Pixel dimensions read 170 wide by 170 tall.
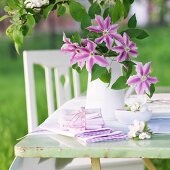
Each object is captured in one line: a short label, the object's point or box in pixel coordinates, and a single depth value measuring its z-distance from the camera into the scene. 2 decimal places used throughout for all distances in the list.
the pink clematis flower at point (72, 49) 2.49
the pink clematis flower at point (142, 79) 2.52
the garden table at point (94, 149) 2.19
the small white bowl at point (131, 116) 2.66
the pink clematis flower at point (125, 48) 2.52
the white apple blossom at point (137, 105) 2.67
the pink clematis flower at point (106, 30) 2.52
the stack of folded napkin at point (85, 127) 2.35
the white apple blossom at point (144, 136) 2.37
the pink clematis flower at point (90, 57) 2.49
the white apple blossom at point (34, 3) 2.76
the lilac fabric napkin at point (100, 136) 2.33
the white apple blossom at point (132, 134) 2.38
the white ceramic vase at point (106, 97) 2.78
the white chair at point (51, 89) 3.40
